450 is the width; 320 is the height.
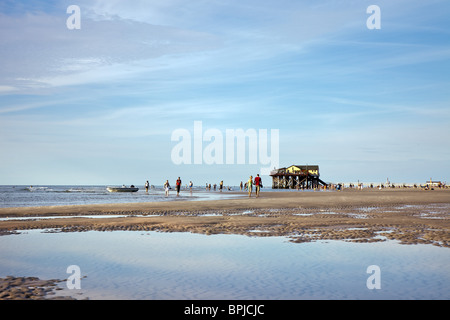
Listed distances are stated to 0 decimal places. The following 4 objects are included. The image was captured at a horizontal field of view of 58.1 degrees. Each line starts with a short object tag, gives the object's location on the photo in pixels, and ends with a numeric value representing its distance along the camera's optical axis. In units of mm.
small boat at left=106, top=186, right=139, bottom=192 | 77044
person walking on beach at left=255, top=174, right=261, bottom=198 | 35719
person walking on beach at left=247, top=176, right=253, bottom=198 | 39075
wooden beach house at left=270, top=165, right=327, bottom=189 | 128000
